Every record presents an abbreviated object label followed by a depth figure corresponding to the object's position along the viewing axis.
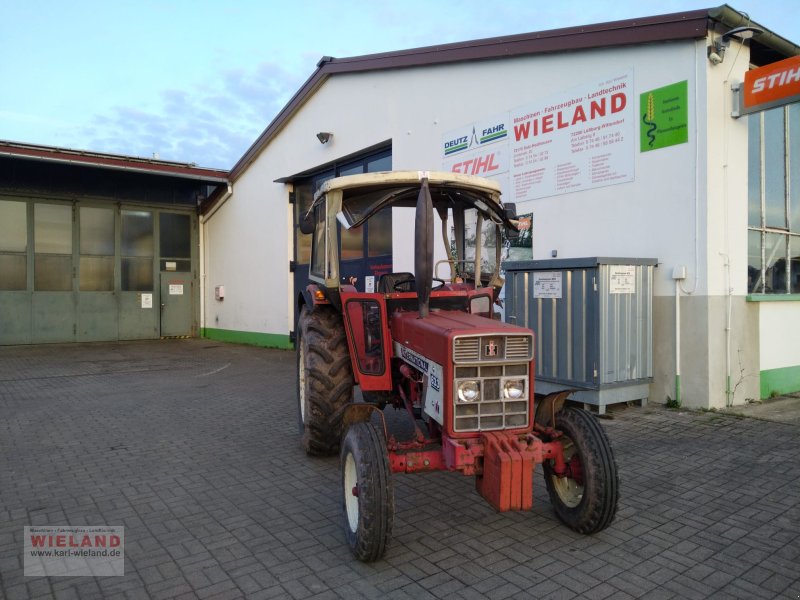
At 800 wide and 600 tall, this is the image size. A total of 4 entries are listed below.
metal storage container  6.46
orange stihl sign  6.06
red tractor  3.20
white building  6.57
